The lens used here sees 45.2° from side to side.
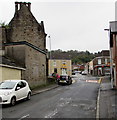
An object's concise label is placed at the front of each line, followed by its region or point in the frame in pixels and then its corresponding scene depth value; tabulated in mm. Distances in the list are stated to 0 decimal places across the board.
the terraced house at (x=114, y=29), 12992
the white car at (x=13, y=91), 8014
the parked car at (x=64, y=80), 21783
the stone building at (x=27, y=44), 14698
